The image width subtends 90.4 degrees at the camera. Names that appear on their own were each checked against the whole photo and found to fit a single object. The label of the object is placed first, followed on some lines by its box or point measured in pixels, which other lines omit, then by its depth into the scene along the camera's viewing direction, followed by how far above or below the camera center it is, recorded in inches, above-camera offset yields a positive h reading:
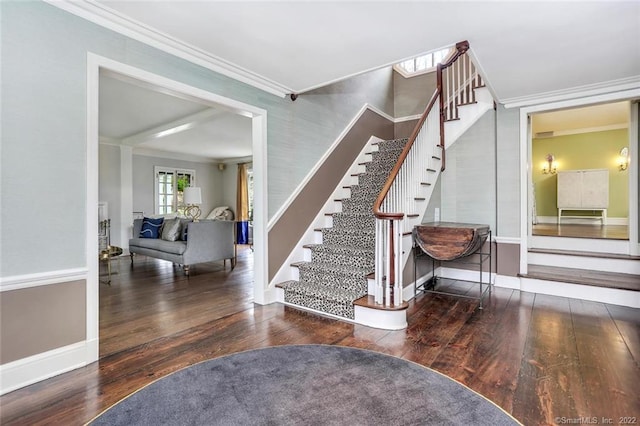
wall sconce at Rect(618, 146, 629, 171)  255.2 +43.0
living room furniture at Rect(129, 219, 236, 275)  192.2 -21.1
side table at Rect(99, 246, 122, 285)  169.6 -23.0
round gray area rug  62.0 -40.3
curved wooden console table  124.3 -11.8
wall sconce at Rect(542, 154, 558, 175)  299.7 +44.2
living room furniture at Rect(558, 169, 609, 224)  272.2 +18.9
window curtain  375.2 +19.0
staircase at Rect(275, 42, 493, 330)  112.2 -4.2
